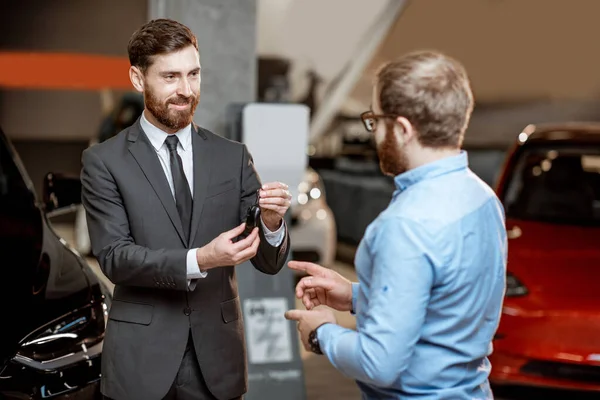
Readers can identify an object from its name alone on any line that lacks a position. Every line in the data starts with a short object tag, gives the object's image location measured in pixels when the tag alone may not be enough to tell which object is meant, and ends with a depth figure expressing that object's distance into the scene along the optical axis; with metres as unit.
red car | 4.20
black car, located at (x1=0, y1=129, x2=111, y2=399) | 2.74
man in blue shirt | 1.84
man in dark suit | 2.34
